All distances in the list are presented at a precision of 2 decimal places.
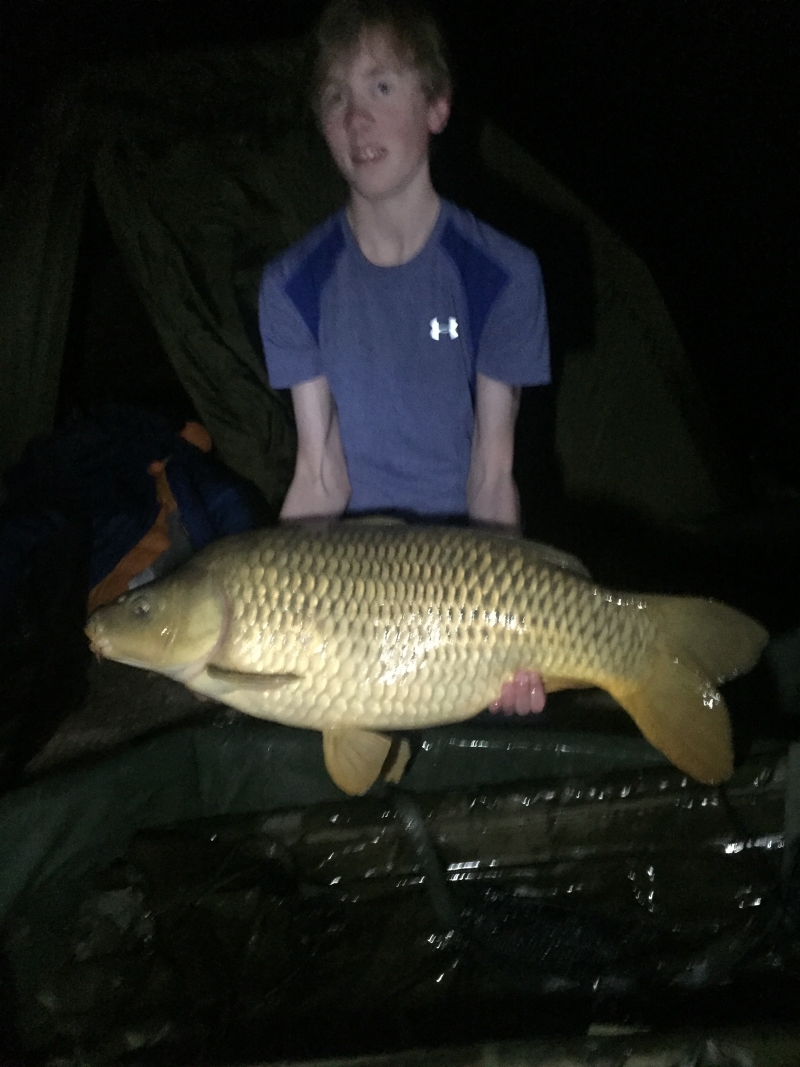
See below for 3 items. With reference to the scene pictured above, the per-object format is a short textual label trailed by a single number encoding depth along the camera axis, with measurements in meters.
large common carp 0.95
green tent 1.53
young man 1.21
